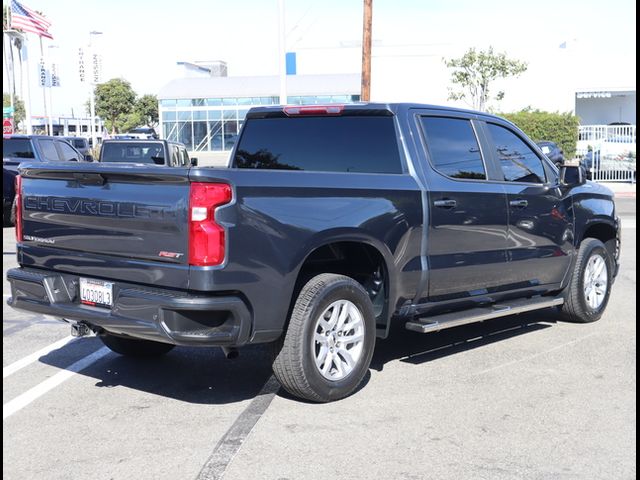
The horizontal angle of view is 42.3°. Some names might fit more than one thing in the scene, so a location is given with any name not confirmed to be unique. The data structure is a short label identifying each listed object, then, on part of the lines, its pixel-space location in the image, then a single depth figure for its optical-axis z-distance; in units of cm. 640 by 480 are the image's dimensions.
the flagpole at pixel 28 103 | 4327
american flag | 3700
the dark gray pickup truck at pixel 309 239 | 486
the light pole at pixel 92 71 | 5047
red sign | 3562
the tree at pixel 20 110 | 9190
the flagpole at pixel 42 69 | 5605
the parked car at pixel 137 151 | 2072
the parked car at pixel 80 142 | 3578
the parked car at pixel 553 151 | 2645
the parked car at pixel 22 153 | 1753
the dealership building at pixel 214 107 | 4662
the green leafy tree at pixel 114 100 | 8144
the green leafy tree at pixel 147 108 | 8631
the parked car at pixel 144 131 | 7001
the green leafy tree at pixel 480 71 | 4456
